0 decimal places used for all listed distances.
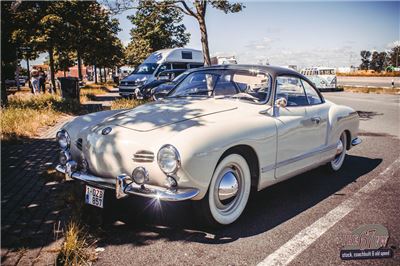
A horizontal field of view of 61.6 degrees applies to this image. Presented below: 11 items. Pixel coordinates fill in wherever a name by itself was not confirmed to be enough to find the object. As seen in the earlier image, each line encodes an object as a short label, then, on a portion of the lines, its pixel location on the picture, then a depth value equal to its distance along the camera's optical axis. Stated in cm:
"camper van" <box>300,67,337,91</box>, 2853
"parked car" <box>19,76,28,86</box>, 4891
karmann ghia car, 287
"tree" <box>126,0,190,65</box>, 4225
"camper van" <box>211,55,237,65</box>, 3038
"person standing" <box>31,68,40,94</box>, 1898
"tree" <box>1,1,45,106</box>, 1057
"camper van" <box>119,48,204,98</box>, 1609
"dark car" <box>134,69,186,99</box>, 1174
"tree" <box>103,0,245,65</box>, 1112
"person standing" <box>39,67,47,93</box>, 2032
